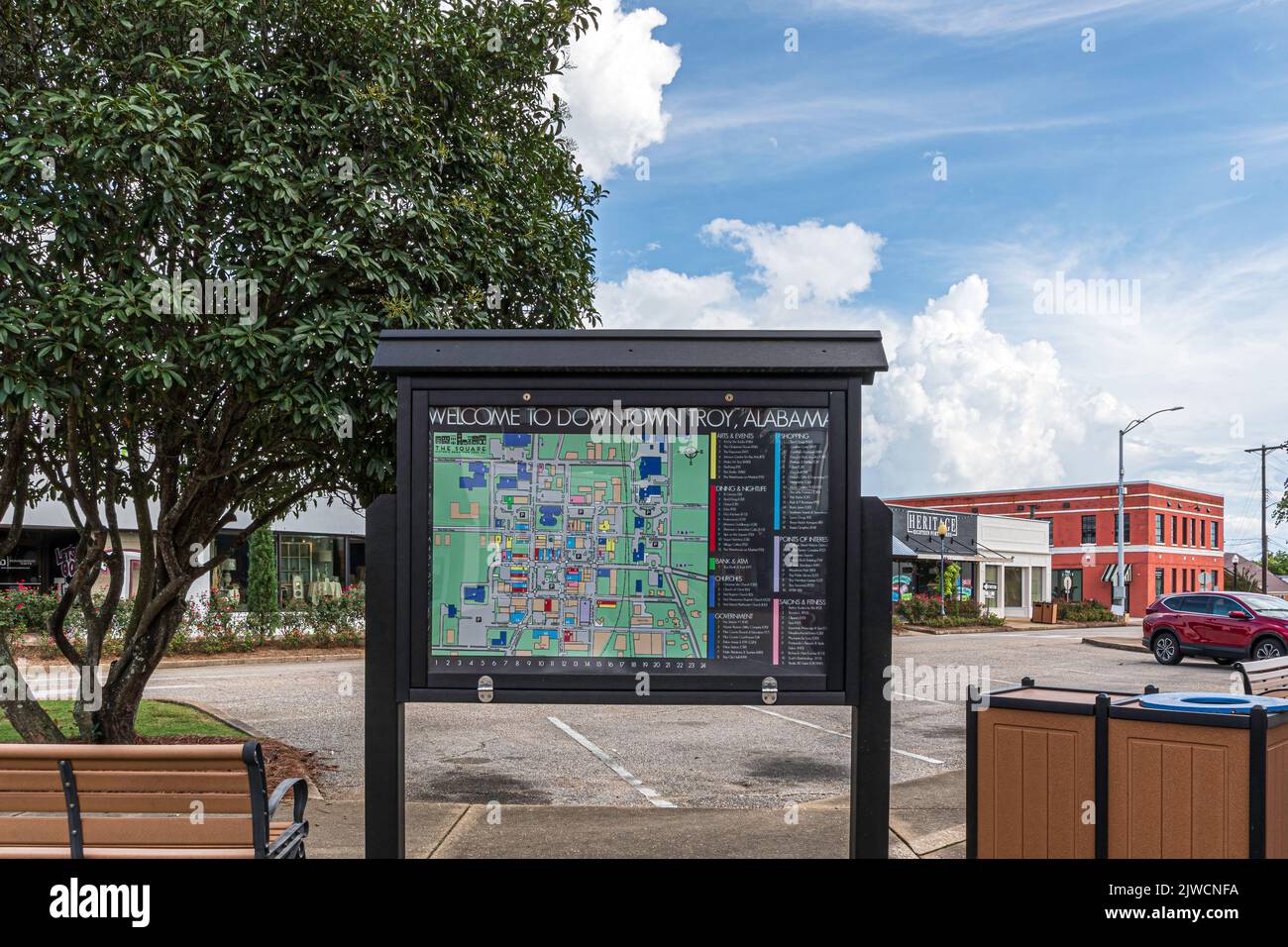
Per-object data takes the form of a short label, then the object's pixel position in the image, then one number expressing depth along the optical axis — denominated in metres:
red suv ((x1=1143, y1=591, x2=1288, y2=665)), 21.67
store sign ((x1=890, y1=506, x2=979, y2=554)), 43.38
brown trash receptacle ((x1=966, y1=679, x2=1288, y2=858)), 4.03
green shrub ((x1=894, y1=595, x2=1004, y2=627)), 36.53
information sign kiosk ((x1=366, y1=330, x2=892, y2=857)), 4.73
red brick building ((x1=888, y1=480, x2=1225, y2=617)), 58.94
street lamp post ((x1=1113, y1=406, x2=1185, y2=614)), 46.09
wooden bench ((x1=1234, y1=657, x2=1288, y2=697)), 7.70
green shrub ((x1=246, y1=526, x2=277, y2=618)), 25.28
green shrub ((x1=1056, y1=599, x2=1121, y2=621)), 44.81
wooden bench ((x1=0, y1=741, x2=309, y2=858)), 4.09
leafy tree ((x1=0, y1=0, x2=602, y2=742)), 6.24
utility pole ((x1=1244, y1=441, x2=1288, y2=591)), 50.42
